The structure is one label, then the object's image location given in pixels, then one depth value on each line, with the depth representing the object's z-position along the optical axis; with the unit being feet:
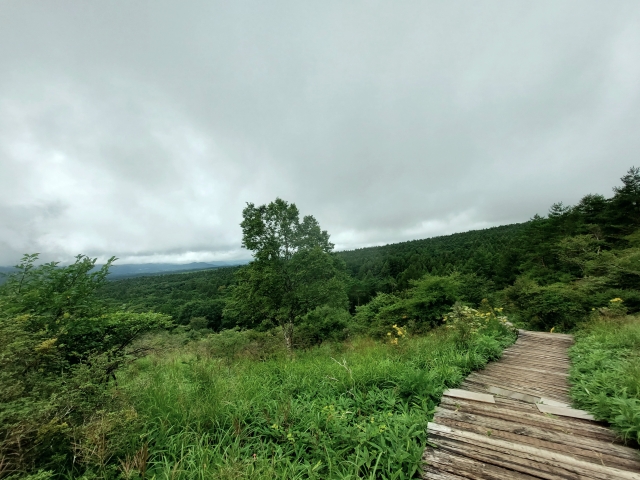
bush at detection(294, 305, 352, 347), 52.47
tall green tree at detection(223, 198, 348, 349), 41.01
